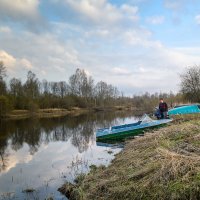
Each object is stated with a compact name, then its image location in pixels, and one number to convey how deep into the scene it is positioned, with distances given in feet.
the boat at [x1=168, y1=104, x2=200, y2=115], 58.89
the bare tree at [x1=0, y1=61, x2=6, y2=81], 136.91
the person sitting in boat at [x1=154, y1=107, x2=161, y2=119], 55.96
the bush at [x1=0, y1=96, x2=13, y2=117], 125.94
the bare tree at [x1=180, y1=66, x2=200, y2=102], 112.56
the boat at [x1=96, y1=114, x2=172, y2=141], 49.21
